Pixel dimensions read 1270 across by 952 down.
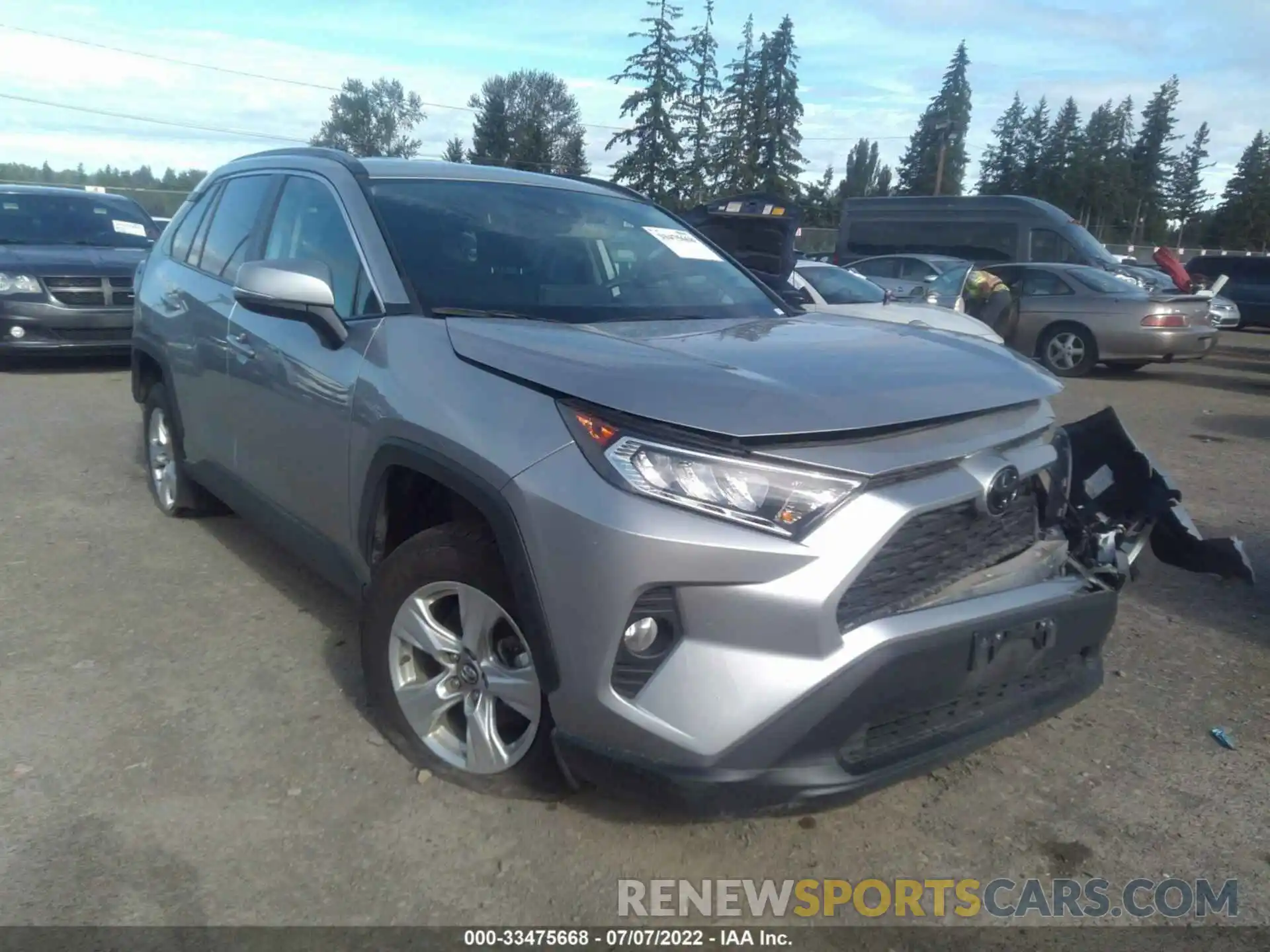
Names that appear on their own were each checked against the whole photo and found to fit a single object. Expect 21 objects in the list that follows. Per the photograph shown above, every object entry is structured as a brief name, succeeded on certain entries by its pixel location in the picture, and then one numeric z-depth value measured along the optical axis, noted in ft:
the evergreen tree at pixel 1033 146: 249.75
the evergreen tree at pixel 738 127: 155.94
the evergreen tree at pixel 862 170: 356.59
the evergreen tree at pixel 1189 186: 262.26
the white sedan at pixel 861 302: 29.37
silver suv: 7.56
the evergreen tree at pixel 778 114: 162.81
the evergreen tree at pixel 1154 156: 259.39
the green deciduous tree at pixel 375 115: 221.66
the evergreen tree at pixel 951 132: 239.71
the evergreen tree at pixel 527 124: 170.81
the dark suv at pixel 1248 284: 63.62
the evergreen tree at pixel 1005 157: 263.29
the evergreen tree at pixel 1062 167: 237.04
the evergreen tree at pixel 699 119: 140.36
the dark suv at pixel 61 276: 31.48
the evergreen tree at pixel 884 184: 299.99
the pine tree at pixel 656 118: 138.10
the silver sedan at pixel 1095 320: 42.86
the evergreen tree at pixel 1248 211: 208.95
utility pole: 146.92
